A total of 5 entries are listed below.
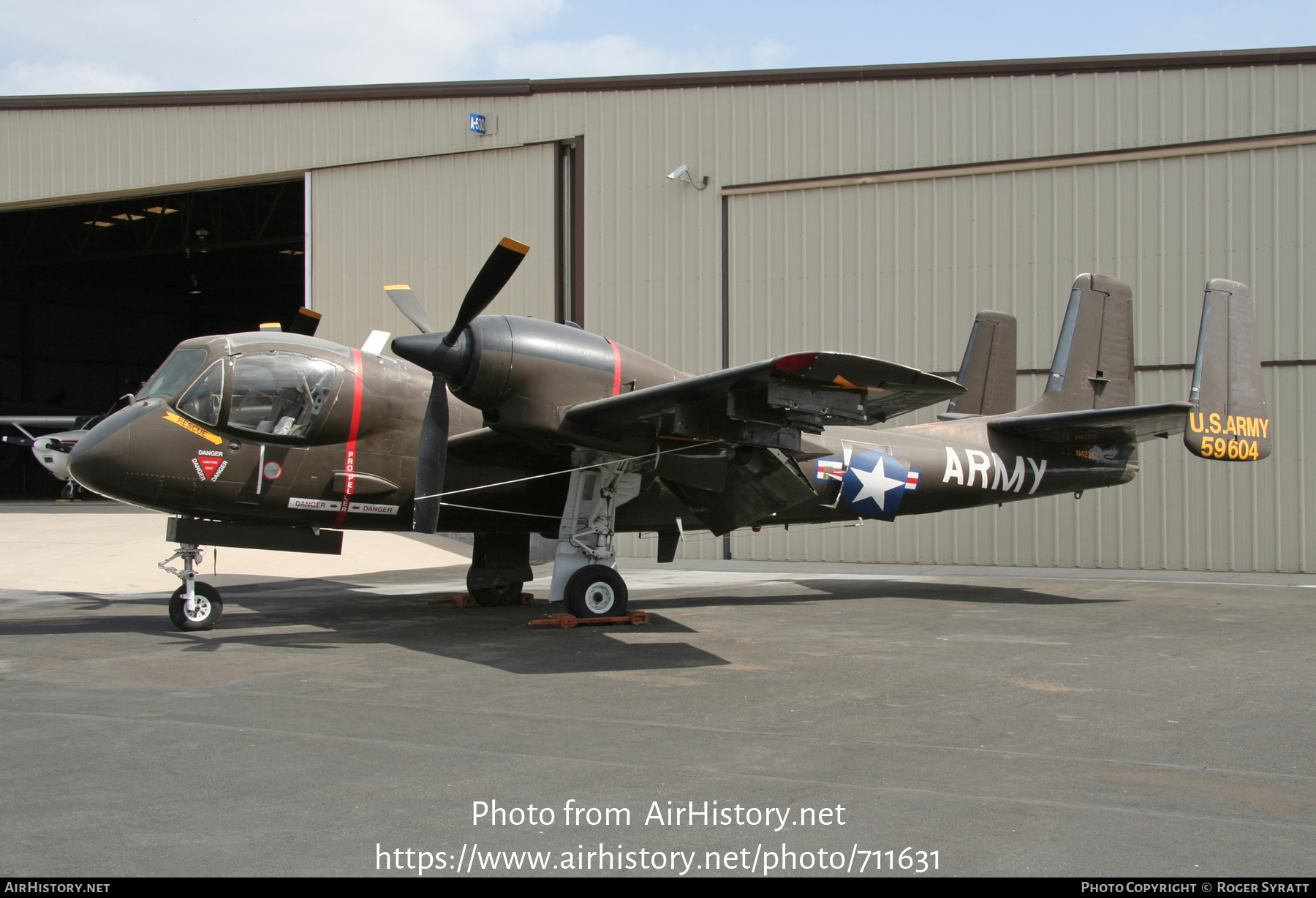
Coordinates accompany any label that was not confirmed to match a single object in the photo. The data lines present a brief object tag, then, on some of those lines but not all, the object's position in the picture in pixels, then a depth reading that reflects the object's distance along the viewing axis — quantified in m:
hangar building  17.98
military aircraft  9.99
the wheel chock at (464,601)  13.83
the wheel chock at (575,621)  11.34
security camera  21.44
